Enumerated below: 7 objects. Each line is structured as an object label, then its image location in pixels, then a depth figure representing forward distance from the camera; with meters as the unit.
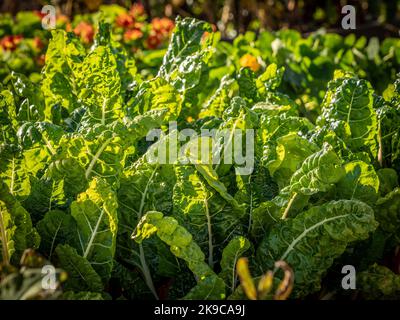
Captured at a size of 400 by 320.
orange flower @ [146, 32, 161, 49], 4.09
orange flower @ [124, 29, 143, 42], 4.00
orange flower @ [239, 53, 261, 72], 2.95
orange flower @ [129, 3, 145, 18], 4.48
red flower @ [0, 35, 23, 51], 3.99
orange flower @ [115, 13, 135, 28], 4.10
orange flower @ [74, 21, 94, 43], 3.80
